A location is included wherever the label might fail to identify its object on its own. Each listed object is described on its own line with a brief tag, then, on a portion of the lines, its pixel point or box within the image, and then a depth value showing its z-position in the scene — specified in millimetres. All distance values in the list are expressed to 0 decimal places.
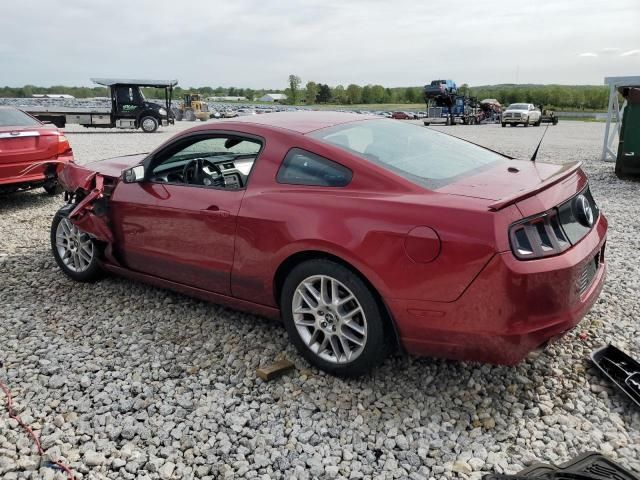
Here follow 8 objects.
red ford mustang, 2648
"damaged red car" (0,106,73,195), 7320
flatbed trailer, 24359
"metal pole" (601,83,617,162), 13343
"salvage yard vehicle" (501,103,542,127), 36250
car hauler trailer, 37875
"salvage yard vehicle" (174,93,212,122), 39400
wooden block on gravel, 3254
